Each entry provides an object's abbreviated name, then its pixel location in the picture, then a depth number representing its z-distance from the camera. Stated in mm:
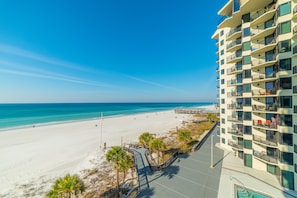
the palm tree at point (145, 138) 25456
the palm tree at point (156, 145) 22234
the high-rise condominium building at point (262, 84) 15547
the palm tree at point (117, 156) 15068
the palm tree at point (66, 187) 10679
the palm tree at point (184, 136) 27828
